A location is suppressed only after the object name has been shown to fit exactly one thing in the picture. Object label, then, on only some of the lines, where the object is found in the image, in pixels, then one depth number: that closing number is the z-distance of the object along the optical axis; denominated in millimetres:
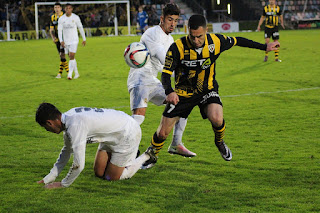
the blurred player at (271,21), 20438
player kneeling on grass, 5332
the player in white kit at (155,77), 7336
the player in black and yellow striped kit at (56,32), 17359
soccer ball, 7109
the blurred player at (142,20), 34469
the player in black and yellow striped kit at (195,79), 6293
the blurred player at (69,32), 16938
